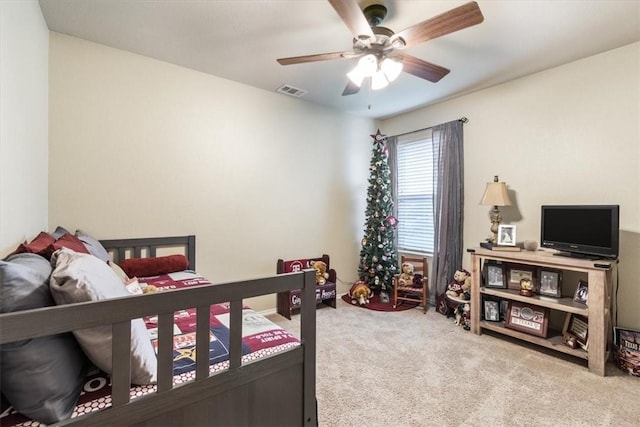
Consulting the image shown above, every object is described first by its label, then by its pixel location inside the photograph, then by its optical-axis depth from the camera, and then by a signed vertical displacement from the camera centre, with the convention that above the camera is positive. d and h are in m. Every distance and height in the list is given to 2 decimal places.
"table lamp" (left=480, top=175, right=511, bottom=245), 2.87 +0.12
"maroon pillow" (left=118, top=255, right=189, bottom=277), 2.44 -0.48
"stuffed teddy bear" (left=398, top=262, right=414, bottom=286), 3.64 -0.81
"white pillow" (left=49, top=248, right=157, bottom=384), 0.90 -0.37
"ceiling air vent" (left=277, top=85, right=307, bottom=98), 3.27 +1.37
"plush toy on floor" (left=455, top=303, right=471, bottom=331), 2.93 -1.08
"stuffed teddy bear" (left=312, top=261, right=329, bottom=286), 3.56 -0.75
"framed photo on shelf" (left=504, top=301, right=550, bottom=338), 2.49 -0.94
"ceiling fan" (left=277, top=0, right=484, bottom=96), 1.56 +1.06
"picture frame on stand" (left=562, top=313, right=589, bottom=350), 2.26 -0.94
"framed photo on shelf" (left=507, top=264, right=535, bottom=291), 2.69 -0.58
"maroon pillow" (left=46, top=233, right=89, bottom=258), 1.42 -0.19
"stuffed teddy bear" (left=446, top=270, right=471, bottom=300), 3.09 -0.81
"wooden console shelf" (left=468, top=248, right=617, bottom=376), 2.13 -0.74
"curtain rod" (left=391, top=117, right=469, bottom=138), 3.41 +1.07
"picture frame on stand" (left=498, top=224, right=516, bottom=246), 2.81 -0.23
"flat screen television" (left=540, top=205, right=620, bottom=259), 2.21 -0.15
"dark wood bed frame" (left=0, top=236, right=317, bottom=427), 0.82 -0.58
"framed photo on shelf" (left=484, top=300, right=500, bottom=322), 2.79 -0.95
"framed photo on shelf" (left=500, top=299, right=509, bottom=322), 2.78 -0.92
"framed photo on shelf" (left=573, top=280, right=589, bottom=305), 2.32 -0.65
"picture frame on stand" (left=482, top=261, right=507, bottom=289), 2.82 -0.62
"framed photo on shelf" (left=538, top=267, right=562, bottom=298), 2.53 -0.62
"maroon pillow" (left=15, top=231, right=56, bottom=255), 1.24 -0.17
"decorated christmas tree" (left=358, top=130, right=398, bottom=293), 3.77 -0.25
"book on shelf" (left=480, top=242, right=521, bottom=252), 2.71 -0.34
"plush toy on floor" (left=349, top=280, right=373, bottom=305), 3.64 -1.04
